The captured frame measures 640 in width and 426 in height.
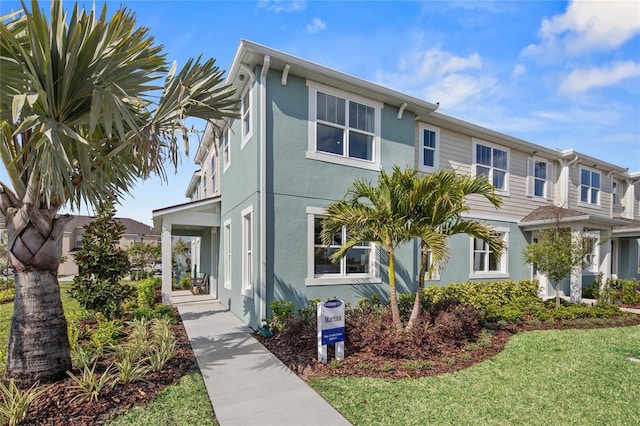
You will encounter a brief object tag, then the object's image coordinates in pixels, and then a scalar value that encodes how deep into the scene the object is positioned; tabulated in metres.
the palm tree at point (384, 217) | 7.11
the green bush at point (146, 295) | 10.88
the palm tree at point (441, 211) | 6.86
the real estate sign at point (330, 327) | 6.00
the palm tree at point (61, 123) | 4.11
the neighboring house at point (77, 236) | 36.25
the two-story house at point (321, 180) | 8.20
